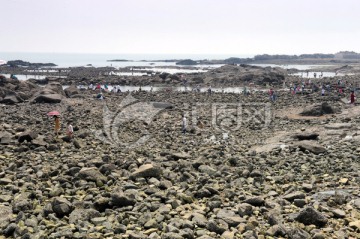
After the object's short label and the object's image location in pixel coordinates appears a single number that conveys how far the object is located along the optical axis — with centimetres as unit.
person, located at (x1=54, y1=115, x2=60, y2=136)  2147
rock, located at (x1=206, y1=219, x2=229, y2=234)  869
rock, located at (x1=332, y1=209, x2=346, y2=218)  950
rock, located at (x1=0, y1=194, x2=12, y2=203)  1119
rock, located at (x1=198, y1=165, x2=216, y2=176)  1416
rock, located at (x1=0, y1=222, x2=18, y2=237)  884
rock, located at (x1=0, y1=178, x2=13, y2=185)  1286
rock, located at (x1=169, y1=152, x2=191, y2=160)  1686
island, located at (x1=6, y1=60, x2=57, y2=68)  13932
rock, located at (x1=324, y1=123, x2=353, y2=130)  2364
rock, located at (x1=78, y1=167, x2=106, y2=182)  1284
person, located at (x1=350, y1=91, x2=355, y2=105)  3515
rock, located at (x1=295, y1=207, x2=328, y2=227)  905
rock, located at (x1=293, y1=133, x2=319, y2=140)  2086
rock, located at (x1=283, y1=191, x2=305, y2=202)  1086
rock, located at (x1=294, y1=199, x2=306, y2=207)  1037
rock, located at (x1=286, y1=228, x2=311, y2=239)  827
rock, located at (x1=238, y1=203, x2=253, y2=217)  970
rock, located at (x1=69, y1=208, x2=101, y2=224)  952
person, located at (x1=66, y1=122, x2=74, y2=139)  2062
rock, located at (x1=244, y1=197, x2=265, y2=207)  1044
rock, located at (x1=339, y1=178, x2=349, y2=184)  1250
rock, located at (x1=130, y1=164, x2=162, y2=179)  1327
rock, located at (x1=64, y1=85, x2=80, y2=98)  4538
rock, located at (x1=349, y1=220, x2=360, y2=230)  877
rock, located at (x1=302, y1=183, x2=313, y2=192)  1185
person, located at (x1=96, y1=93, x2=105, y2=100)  4388
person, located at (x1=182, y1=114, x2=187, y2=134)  2511
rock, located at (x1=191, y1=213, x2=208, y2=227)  904
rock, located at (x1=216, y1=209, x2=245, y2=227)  907
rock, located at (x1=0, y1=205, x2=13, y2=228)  945
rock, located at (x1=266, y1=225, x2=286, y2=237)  852
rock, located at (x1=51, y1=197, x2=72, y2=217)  991
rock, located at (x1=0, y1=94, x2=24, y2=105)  3754
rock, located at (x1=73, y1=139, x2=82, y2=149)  1917
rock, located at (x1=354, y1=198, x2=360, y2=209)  1017
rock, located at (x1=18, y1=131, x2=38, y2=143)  1908
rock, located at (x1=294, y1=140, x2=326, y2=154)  1745
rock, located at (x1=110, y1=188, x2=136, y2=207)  1051
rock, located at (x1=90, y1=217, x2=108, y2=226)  928
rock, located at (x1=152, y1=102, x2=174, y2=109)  3619
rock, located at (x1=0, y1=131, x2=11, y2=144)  1895
